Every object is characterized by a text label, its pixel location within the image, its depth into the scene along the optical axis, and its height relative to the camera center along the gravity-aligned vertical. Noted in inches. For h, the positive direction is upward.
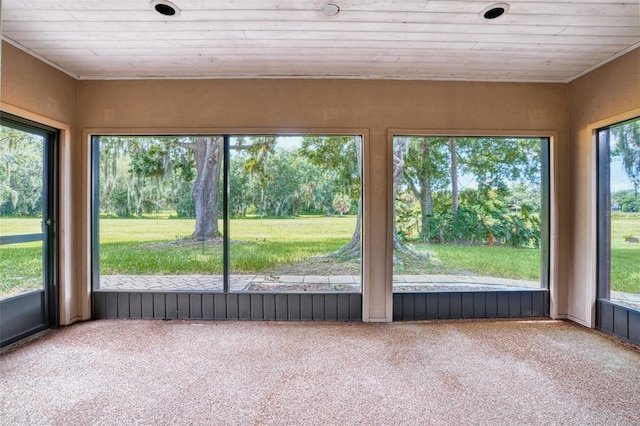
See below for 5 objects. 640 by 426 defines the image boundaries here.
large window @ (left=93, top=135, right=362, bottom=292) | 137.4 +1.7
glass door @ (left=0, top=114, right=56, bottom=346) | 112.3 -5.3
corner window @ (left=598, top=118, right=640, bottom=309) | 117.6 -1.5
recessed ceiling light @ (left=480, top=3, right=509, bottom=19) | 90.6 +56.5
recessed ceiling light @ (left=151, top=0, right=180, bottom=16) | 89.4 +57.4
